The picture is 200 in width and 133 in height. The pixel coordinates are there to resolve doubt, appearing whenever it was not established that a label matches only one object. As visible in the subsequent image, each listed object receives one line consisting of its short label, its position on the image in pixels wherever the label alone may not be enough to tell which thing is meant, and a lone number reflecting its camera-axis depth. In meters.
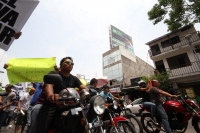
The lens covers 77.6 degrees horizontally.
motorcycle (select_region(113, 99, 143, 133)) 3.39
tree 8.19
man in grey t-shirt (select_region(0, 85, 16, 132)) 4.22
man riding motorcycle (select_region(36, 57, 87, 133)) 1.36
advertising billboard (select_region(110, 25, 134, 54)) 37.78
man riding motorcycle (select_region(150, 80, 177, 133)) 3.26
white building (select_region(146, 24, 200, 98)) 14.68
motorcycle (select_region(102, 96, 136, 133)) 2.62
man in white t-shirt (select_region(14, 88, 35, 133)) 4.34
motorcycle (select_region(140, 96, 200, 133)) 3.30
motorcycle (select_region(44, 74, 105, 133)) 1.27
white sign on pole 2.54
